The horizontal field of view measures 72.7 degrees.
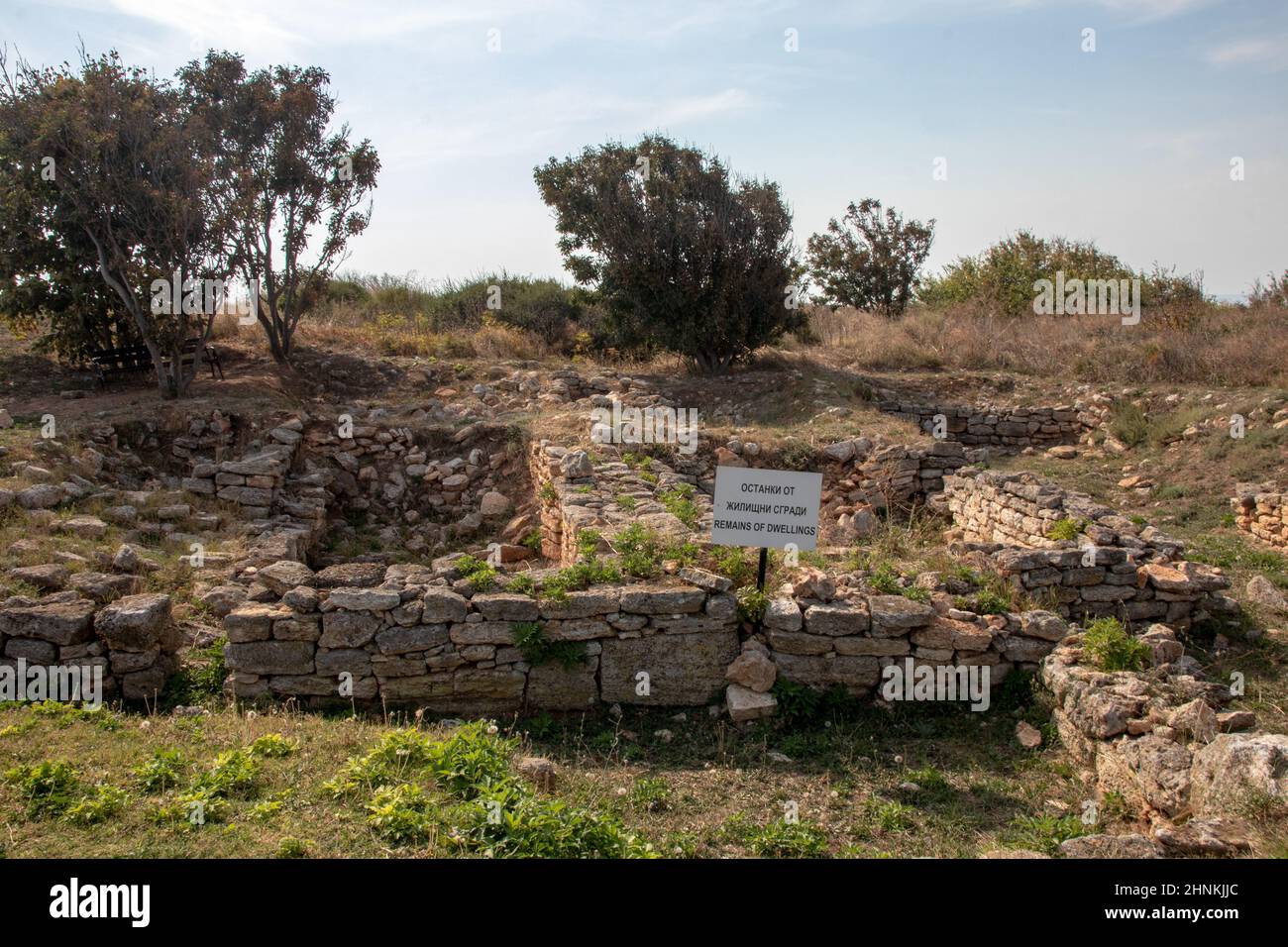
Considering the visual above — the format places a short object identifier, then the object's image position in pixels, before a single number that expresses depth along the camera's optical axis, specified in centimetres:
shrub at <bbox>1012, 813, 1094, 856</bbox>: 416
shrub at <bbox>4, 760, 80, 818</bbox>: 389
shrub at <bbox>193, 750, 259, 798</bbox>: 410
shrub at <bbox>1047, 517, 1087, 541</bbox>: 752
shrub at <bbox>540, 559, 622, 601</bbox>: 579
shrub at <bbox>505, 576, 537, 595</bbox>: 588
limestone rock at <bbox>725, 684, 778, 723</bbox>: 557
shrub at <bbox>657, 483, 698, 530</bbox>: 772
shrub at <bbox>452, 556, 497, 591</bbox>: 584
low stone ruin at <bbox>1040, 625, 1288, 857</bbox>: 375
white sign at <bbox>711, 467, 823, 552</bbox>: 583
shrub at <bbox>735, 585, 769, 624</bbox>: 587
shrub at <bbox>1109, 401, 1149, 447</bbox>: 1370
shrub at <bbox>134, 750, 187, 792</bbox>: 414
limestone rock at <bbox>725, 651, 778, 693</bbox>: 568
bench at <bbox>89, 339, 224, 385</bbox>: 1349
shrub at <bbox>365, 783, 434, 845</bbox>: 368
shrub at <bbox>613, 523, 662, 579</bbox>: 611
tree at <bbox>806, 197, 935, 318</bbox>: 2514
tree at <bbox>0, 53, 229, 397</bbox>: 1187
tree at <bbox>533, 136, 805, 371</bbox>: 1620
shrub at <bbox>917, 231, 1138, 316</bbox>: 2211
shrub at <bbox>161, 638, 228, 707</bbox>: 577
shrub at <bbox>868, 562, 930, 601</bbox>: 600
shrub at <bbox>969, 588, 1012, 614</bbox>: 607
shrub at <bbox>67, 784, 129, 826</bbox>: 380
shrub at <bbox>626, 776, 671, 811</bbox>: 455
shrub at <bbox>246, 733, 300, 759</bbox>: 461
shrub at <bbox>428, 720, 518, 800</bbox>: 410
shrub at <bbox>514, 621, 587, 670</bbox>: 563
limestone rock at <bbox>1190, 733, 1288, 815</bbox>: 388
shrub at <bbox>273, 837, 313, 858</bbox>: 354
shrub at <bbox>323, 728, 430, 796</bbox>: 417
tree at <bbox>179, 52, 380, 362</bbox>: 1432
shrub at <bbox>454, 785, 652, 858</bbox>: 353
